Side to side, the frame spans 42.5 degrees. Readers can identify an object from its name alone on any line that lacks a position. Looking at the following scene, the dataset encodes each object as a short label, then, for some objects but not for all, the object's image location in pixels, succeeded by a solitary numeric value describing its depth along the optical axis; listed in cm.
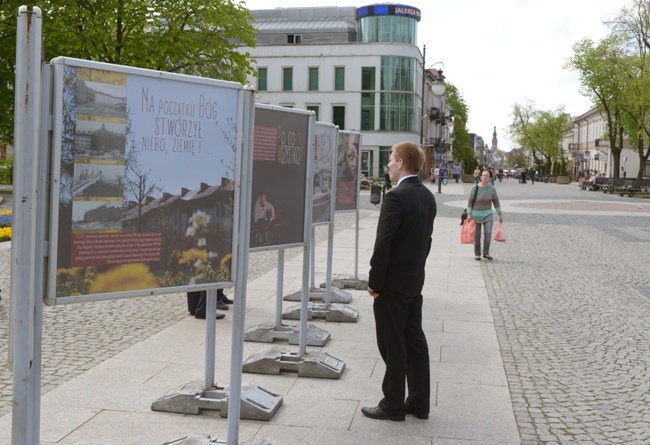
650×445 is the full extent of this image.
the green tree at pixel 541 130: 11425
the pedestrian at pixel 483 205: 1509
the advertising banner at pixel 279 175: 583
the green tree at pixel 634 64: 5072
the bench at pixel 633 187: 5103
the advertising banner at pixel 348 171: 1033
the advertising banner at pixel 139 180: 354
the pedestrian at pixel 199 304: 899
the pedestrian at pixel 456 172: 7481
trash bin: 3550
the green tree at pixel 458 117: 11875
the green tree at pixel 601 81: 5962
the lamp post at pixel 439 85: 3381
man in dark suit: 534
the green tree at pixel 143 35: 3072
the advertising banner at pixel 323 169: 834
